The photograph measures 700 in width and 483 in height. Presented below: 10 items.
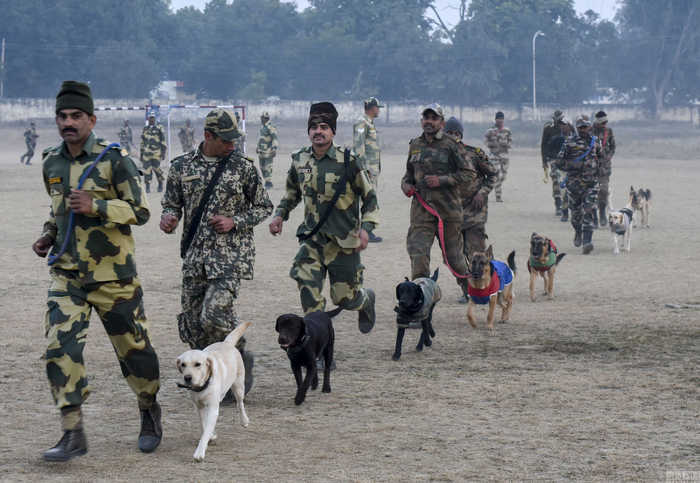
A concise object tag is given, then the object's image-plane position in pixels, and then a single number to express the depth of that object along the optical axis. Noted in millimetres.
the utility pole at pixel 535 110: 73000
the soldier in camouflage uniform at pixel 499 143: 22016
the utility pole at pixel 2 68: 74562
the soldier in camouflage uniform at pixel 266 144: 26547
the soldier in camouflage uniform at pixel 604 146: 16516
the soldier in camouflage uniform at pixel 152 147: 24047
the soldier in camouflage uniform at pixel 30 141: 39188
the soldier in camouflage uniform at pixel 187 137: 40075
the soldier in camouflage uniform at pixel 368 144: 16125
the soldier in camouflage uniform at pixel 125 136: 42284
